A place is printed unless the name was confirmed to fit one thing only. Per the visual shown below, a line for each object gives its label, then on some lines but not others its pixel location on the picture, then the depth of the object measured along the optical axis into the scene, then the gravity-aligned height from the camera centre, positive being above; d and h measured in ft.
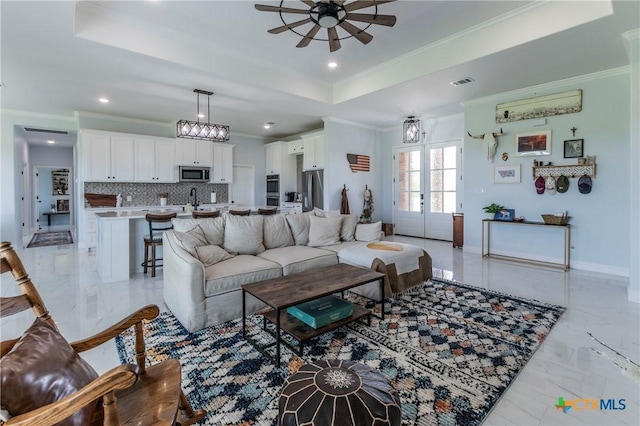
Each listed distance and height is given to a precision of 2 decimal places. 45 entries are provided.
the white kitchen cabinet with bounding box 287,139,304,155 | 25.70 +5.07
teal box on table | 7.50 -2.61
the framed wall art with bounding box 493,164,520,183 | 17.37 +1.88
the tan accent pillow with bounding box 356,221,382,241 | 14.55 -1.18
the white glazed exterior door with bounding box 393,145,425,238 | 24.82 +1.30
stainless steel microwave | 23.80 +2.63
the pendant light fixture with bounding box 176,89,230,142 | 15.23 +3.90
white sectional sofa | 9.06 -1.77
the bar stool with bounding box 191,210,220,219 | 15.70 -0.32
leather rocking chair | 2.93 -1.83
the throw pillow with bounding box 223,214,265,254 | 11.69 -1.06
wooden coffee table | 7.29 -2.15
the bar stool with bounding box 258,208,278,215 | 20.58 -0.24
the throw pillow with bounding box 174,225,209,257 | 10.00 -1.05
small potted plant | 17.77 -0.14
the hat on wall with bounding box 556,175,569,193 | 15.65 +1.14
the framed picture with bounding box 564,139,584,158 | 15.20 +2.88
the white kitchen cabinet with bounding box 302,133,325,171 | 23.12 +4.22
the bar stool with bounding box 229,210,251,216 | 19.59 -0.29
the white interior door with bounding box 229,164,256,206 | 27.91 +2.02
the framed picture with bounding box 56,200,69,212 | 37.19 +0.31
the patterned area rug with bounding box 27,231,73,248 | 23.36 -2.56
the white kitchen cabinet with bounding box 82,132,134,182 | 20.13 +3.41
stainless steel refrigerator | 23.17 +1.33
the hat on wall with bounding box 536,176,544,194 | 16.37 +1.13
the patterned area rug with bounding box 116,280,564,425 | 5.83 -3.58
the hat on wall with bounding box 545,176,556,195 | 16.09 +1.11
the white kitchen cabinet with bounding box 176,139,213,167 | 23.41 +4.24
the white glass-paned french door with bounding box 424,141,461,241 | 22.90 +1.46
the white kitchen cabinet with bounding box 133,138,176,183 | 21.89 +3.45
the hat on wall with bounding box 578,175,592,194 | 14.96 +1.07
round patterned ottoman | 3.85 -2.53
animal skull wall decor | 17.88 +3.70
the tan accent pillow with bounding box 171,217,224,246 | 11.21 -0.70
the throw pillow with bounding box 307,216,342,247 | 13.70 -1.08
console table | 15.50 -1.76
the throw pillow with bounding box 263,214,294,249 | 12.91 -1.06
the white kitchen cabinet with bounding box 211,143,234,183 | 25.22 +3.64
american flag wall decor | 23.65 +3.49
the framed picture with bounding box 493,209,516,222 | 17.47 -0.43
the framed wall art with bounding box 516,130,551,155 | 16.20 +3.39
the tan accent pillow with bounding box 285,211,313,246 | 13.82 -0.93
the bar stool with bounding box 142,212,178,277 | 13.98 -1.38
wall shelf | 15.01 +1.81
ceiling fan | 8.05 +5.17
